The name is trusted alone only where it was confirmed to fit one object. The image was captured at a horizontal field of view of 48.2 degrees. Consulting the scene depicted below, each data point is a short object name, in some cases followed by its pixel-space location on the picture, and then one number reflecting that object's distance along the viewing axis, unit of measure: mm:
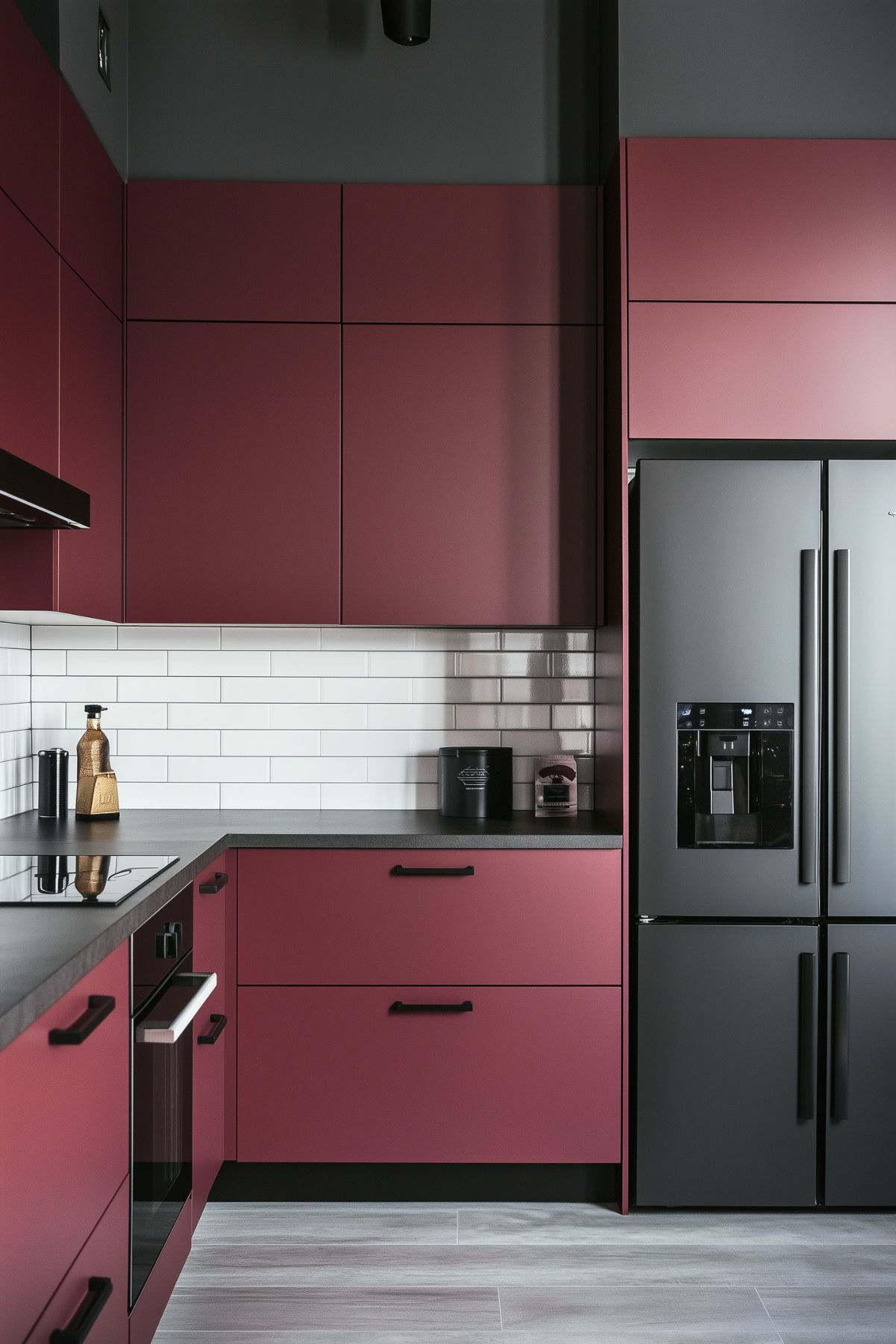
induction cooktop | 1619
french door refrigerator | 2398
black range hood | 1594
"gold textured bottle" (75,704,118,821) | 2686
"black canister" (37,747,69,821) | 2643
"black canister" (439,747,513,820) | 2697
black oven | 1667
